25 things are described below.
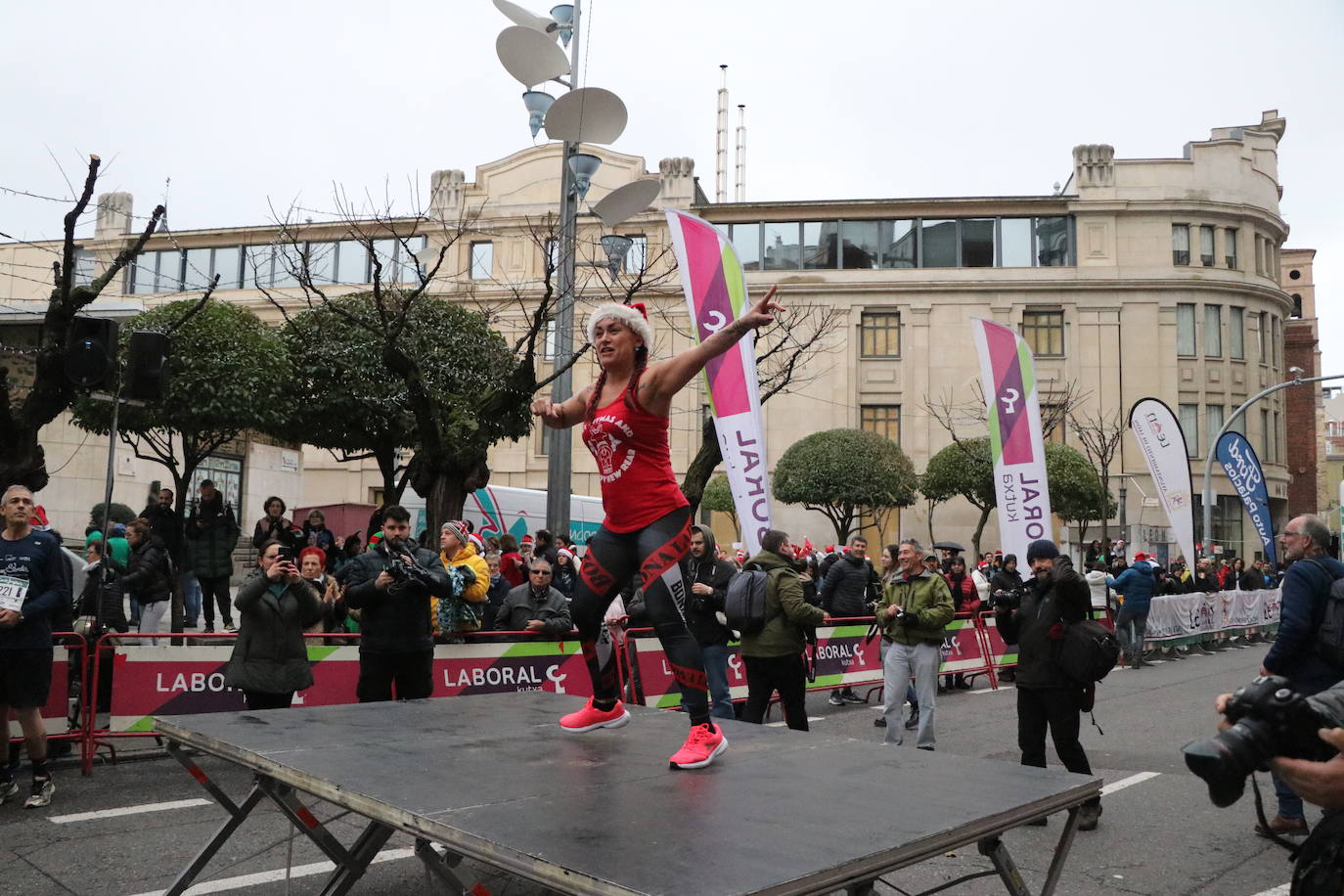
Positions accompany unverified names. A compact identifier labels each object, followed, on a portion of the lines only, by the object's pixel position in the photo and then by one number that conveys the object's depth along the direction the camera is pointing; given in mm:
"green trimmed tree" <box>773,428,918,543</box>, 36062
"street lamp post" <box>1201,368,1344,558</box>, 27033
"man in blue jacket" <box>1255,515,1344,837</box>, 6277
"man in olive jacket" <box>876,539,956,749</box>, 8789
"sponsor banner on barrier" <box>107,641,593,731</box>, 8742
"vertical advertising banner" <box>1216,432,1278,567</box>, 22094
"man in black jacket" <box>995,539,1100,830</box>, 7191
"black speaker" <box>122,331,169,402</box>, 9406
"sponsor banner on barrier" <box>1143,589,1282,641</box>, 19984
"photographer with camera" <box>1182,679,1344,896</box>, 2186
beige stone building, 41219
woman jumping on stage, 4641
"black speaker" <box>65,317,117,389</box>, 9453
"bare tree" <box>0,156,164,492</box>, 10062
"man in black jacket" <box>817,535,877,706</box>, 13742
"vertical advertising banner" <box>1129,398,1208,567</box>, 19703
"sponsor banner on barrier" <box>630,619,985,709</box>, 11133
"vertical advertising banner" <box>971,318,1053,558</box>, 14164
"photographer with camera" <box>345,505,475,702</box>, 7852
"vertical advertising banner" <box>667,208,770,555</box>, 12359
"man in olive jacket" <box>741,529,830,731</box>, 8594
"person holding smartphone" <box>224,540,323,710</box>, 7707
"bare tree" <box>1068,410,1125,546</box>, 37781
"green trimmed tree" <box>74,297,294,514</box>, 17453
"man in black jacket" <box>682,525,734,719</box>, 9367
